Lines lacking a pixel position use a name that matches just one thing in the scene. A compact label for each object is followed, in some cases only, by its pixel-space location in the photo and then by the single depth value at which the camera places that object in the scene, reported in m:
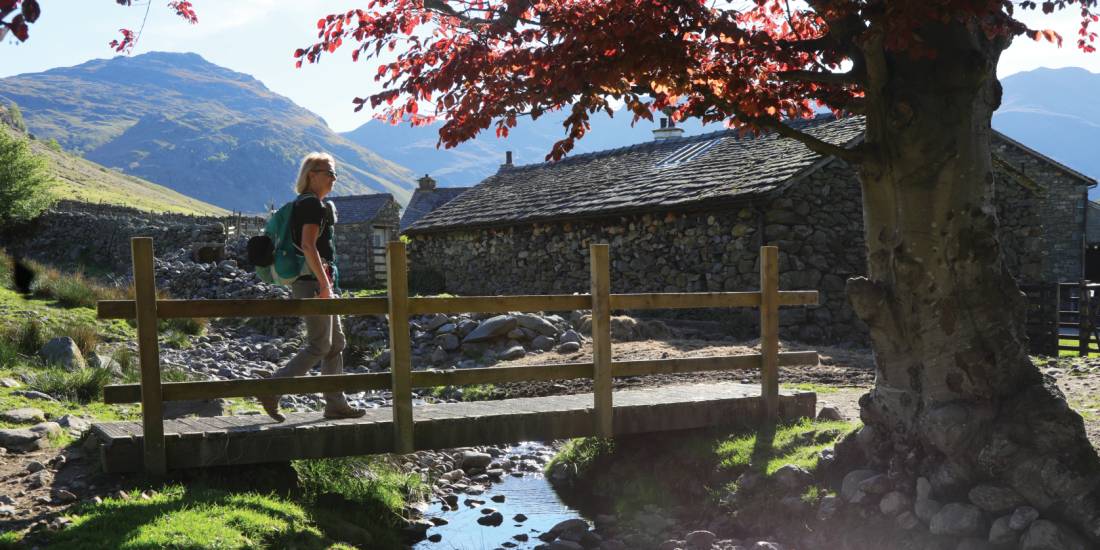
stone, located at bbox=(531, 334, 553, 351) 13.33
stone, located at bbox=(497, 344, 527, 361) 12.88
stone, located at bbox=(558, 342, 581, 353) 12.77
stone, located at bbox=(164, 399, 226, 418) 6.72
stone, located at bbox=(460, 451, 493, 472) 8.25
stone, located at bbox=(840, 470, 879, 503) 5.21
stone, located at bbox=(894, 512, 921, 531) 4.83
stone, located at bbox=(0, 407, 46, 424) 6.12
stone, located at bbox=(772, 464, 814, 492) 5.61
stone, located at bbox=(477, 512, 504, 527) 6.42
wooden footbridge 4.92
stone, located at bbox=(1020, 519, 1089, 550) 4.24
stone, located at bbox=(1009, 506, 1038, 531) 4.45
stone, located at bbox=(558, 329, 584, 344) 13.27
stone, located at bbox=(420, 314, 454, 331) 14.92
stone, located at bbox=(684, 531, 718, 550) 5.52
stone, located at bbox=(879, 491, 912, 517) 4.97
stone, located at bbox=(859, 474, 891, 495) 5.15
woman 5.32
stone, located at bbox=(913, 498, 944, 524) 4.80
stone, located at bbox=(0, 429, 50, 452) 5.54
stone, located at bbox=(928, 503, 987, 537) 4.58
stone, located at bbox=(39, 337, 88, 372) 8.97
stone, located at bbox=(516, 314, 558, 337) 13.83
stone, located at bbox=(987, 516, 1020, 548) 4.43
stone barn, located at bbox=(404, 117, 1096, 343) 14.93
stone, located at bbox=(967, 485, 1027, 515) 4.62
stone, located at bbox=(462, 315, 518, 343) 13.73
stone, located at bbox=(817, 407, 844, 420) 7.02
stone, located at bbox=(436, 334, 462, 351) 14.02
